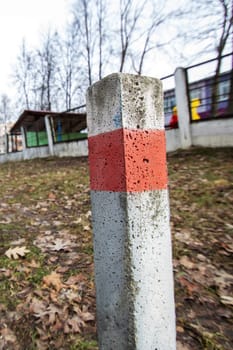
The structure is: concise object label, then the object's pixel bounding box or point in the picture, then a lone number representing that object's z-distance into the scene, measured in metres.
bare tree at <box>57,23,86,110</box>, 22.77
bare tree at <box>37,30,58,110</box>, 24.83
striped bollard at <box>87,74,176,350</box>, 0.86
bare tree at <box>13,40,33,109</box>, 25.92
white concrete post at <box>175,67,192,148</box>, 6.72
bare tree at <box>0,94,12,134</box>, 34.21
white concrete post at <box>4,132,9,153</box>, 19.92
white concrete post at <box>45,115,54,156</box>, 12.38
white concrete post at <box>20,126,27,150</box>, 15.93
